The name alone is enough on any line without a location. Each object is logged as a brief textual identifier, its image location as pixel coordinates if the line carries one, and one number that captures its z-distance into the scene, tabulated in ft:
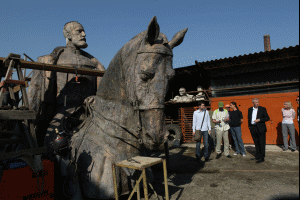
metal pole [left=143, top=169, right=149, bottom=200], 7.49
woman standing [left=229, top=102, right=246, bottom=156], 21.85
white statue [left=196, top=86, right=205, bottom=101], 34.80
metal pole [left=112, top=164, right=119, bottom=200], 7.74
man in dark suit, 16.76
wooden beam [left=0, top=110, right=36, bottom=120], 7.37
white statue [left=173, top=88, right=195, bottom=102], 37.16
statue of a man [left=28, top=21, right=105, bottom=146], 10.95
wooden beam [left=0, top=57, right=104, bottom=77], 9.96
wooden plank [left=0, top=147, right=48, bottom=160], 7.02
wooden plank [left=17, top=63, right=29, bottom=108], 8.38
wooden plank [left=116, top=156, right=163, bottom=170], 7.28
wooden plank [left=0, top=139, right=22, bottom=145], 8.48
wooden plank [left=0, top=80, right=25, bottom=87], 8.11
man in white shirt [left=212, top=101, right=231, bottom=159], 21.75
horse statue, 7.32
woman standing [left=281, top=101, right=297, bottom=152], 21.06
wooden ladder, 7.36
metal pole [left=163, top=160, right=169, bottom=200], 8.73
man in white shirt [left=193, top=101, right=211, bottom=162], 19.96
